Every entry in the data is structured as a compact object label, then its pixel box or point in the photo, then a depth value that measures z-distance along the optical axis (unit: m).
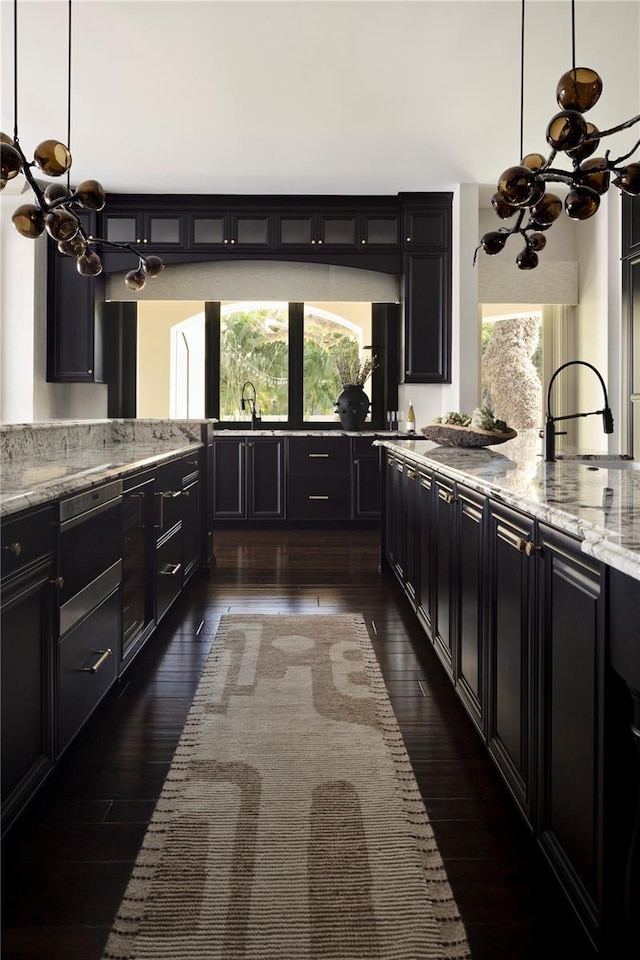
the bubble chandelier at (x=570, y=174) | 2.47
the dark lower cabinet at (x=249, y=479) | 6.91
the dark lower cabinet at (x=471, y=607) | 2.23
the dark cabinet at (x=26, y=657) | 1.66
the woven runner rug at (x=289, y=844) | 1.42
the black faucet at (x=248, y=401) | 7.48
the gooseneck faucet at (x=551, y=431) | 2.83
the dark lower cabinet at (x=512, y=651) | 1.72
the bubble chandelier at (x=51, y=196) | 2.69
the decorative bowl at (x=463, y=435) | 3.67
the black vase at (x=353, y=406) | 7.18
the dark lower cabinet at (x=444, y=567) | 2.70
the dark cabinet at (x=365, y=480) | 6.90
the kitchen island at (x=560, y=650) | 1.24
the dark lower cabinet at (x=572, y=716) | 1.29
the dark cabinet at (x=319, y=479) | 6.92
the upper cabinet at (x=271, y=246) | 6.75
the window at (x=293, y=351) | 7.46
